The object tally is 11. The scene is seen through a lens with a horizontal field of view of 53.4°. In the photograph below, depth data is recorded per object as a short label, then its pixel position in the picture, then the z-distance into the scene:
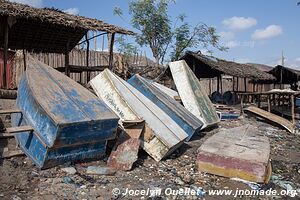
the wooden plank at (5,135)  4.12
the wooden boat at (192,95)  7.71
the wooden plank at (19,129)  3.95
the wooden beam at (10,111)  4.47
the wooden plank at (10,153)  4.25
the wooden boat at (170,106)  6.40
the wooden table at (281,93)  10.38
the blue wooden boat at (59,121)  3.90
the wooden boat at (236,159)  4.17
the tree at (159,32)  20.39
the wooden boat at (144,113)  4.89
